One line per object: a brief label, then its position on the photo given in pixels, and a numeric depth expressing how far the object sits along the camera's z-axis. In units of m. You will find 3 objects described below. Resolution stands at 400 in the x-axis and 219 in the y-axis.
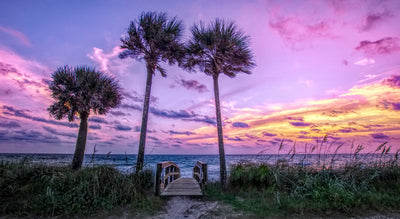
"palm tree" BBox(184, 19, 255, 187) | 11.48
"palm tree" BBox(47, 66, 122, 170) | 14.57
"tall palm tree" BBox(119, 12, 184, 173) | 12.51
